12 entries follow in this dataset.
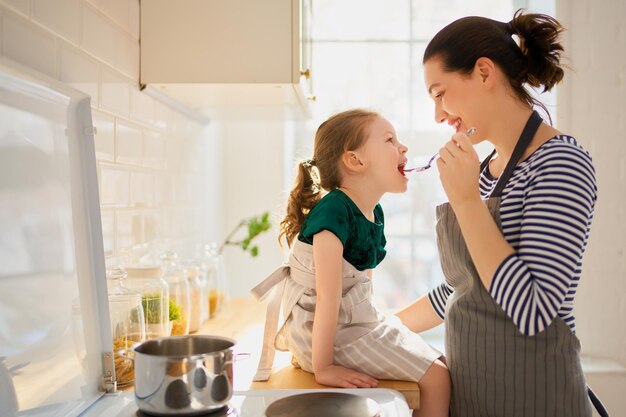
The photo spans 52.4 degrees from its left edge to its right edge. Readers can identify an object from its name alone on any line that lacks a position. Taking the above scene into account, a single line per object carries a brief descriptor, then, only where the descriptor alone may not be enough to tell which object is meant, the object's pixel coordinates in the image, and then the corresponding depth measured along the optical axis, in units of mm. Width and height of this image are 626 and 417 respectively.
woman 1035
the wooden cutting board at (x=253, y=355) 1245
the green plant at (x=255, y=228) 2234
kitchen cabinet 1597
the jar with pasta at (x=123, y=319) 1216
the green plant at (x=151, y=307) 1371
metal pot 894
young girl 1259
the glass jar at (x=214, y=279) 2031
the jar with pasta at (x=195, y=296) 1795
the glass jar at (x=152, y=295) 1373
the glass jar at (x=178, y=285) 1623
